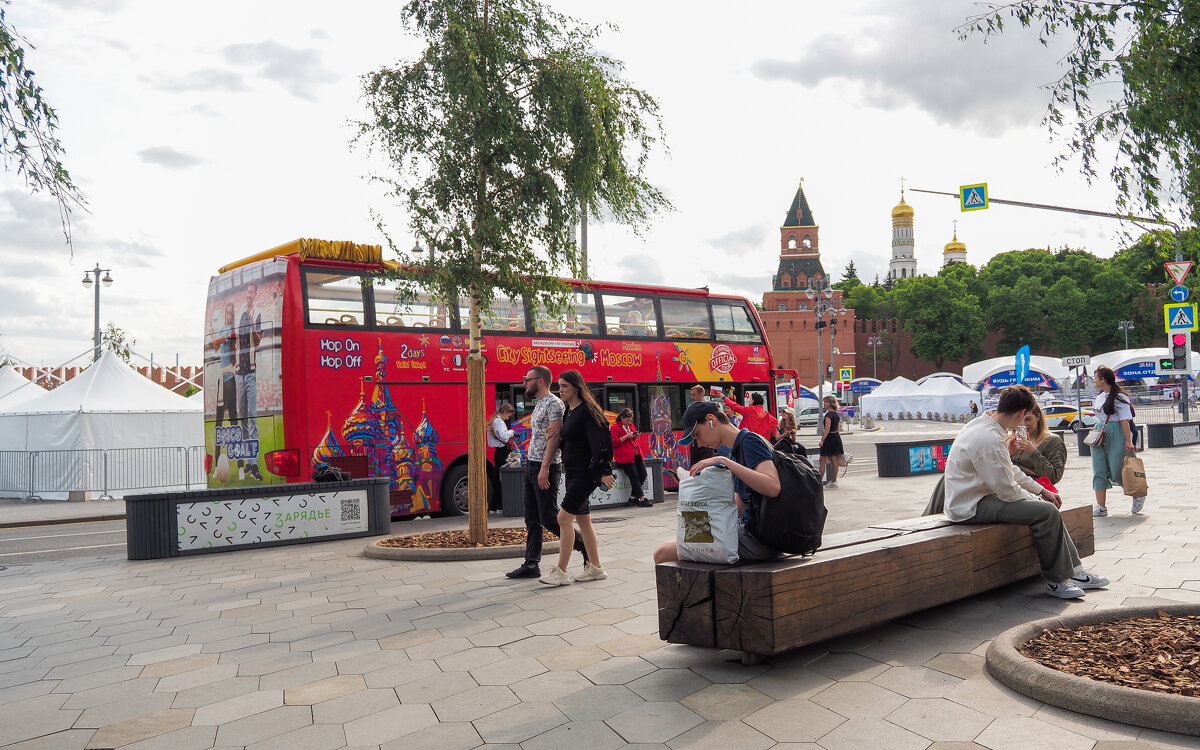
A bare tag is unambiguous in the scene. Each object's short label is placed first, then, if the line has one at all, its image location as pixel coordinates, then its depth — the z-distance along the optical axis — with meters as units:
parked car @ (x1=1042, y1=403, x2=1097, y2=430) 38.22
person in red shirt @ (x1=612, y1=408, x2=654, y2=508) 14.02
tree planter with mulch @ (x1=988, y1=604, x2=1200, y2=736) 3.60
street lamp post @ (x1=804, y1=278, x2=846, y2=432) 38.19
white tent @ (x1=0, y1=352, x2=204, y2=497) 19.67
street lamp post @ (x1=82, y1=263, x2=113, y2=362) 31.16
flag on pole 28.00
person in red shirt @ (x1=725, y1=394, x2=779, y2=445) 13.42
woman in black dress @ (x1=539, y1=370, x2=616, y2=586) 7.03
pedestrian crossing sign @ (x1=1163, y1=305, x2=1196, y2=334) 17.28
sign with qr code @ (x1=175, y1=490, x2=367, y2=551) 10.37
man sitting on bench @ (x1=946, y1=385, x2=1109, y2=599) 5.83
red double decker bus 11.65
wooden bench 4.43
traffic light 20.33
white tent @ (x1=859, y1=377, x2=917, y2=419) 53.78
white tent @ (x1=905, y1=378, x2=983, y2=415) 50.59
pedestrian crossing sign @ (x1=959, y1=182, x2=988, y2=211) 18.28
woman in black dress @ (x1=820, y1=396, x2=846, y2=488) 15.96
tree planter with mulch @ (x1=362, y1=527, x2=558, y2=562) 8.92
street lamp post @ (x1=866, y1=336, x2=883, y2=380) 94.00
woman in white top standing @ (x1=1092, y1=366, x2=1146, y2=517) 10.43
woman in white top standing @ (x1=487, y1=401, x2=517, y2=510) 13.95
